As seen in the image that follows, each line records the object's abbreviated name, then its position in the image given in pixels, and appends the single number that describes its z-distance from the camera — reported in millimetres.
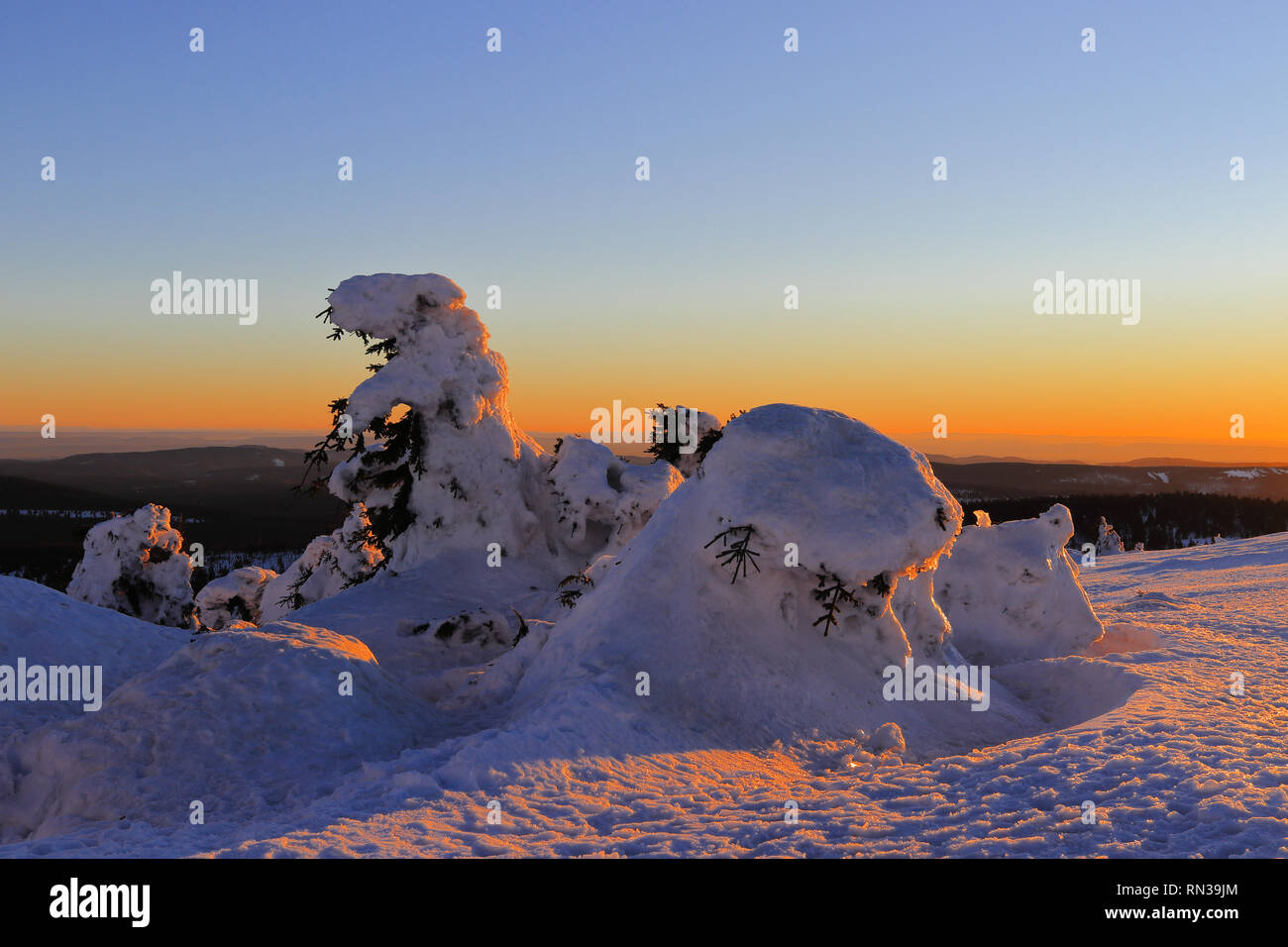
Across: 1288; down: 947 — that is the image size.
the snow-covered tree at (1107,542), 50594
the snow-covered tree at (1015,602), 16344
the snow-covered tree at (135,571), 29234
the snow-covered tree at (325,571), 26594
